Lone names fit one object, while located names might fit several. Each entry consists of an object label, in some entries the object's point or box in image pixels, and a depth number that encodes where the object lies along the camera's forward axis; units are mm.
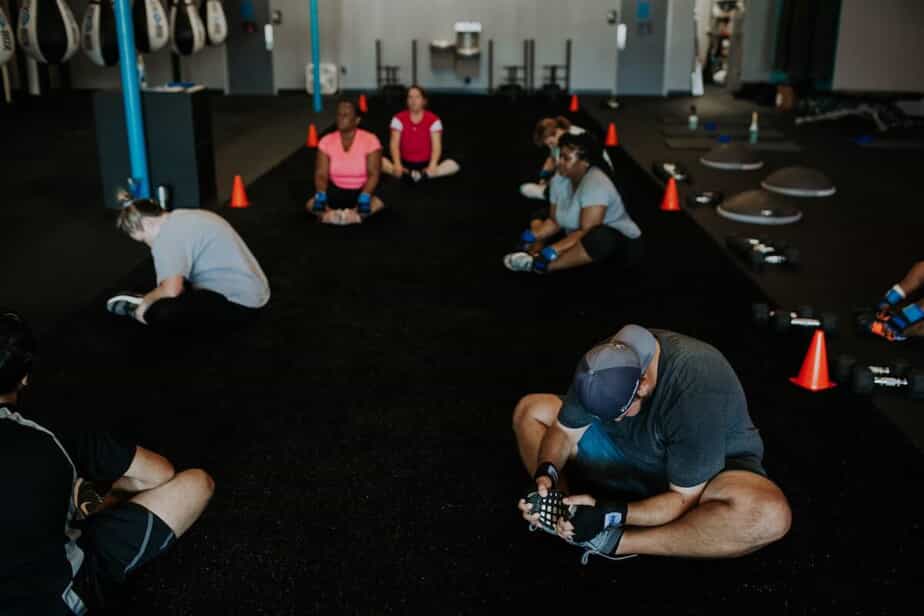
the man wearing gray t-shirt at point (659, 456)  2455
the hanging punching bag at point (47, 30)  8430
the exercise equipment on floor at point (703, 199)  7824
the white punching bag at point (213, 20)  12742
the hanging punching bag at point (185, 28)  11469
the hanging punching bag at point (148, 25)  9680
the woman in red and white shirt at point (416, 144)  8609
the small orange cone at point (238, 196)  7645
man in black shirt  2053
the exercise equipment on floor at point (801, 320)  4605
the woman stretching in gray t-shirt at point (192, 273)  4203
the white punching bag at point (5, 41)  7286
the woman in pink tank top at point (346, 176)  7066
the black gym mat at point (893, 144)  11109
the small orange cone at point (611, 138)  11531
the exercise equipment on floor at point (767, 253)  5871
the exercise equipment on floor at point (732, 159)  9633
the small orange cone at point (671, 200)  7734
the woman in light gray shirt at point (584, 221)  5406
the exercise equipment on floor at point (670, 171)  8875
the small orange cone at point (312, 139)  11125
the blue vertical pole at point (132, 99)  6613
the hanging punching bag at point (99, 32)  8625
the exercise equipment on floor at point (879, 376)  3902
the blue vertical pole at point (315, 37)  13008
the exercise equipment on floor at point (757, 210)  7234
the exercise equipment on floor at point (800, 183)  8266
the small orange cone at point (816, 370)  4012
